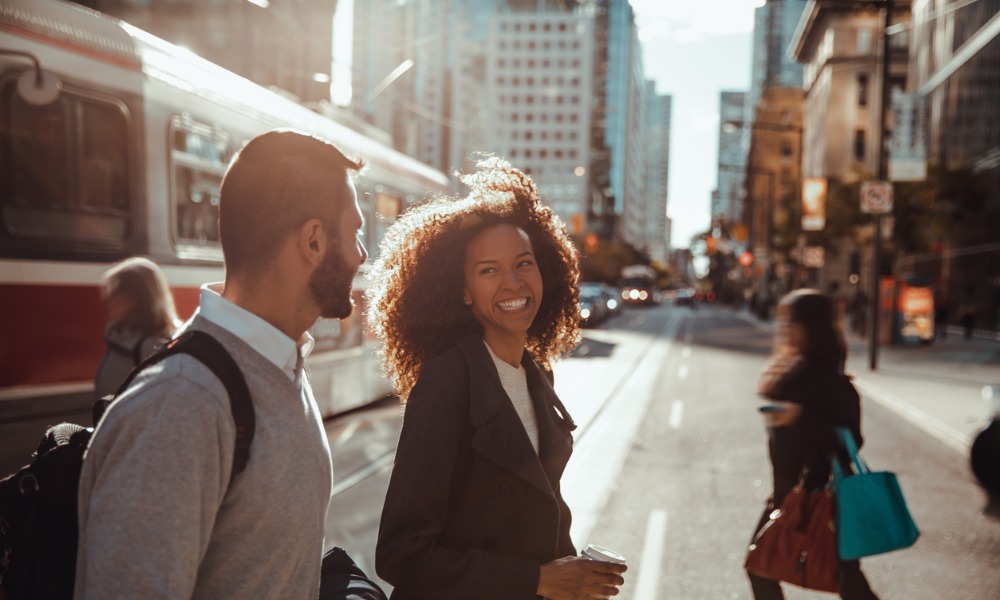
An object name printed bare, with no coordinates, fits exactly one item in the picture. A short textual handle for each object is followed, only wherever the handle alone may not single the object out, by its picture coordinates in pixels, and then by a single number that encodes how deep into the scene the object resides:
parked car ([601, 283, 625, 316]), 43.09
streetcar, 5.90
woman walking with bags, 4.13
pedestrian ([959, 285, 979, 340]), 30.98
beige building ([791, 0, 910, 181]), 63.28
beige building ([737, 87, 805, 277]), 98.38
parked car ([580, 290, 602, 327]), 32.71
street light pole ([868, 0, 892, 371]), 18.97
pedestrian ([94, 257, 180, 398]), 4.59
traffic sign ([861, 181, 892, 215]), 17.83
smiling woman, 2.17
